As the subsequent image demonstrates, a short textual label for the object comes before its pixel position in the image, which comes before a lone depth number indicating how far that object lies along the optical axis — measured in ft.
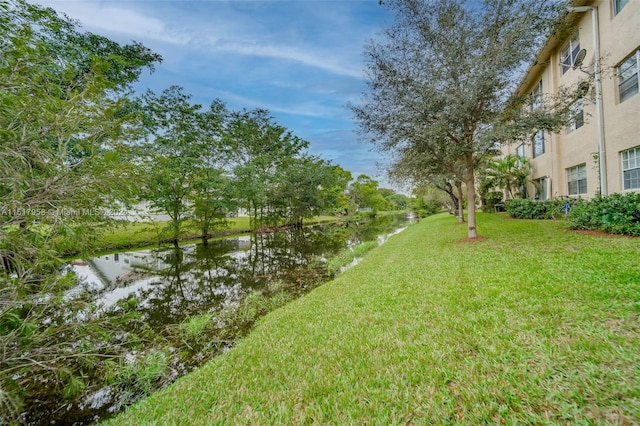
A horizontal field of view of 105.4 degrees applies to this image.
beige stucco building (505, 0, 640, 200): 27.27
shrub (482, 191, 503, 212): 72.74
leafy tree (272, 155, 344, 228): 83.35
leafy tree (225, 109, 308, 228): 64.34
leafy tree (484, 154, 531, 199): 56.59
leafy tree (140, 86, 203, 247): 50.18
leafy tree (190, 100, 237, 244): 55.83
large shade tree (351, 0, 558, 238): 24.27
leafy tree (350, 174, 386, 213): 152.59
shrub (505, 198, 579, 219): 39.82
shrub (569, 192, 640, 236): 22.55
